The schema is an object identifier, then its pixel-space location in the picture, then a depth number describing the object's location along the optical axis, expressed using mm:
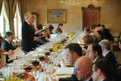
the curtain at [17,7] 13877
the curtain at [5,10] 12664
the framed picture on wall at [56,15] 15672
